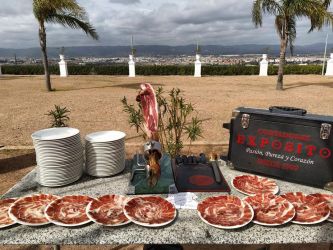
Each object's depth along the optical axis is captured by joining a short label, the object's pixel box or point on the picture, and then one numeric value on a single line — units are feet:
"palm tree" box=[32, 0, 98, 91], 38.29
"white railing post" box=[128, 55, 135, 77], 80.53
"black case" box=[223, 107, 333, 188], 6.91
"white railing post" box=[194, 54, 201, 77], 79.11
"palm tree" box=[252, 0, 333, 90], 41.29
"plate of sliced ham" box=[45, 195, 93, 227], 5.43
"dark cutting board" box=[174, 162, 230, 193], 6.86
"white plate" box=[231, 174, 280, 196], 6.73
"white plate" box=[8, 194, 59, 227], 5.33
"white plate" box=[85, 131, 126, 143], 7.22
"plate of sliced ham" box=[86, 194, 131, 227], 5.47
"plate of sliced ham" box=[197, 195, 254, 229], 5.44
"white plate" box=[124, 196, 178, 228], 5.34
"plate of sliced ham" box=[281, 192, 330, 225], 5.58
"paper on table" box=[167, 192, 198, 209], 6.12
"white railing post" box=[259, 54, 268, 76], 78.54
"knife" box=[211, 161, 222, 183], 7.10
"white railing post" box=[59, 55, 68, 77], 75.93
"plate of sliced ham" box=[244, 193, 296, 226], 5.51
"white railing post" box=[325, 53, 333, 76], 74.49
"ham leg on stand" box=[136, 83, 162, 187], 6.08
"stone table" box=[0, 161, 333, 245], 5.02
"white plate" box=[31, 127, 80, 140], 6.84
